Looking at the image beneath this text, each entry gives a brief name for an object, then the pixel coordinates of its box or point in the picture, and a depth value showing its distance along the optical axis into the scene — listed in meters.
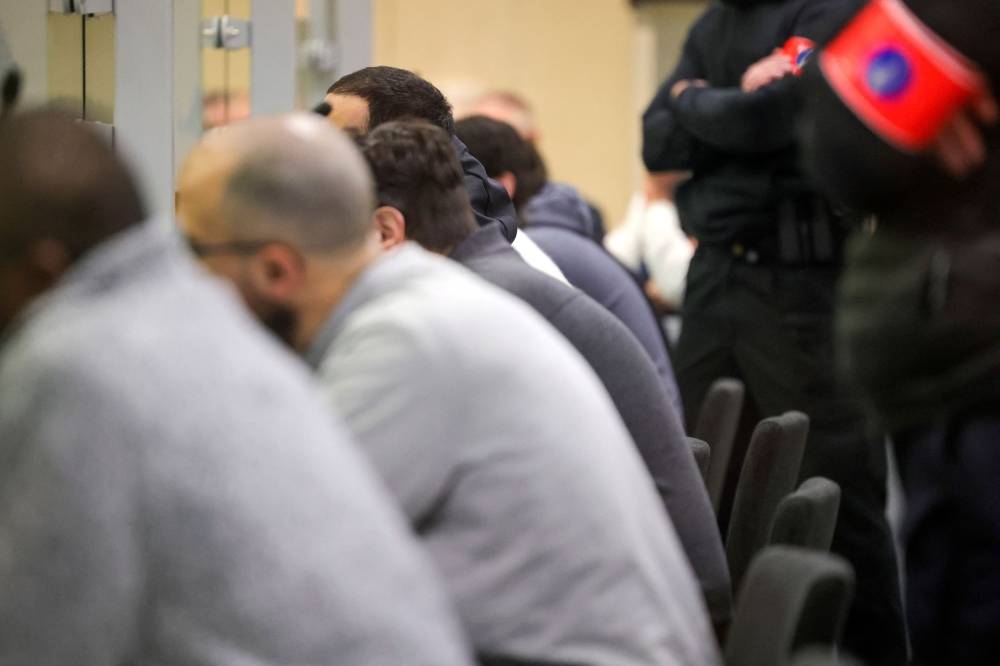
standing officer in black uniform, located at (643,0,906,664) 7.11
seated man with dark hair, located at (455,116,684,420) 7.19
